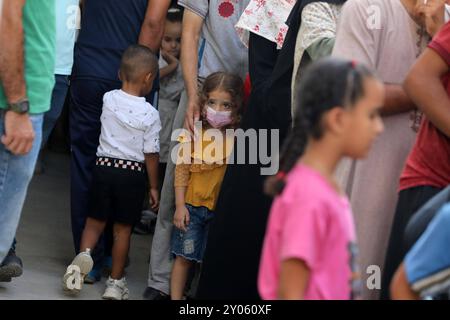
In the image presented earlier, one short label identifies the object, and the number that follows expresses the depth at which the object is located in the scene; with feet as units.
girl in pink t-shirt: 14.78
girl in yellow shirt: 27.93
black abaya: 25.00
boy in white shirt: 28.79
